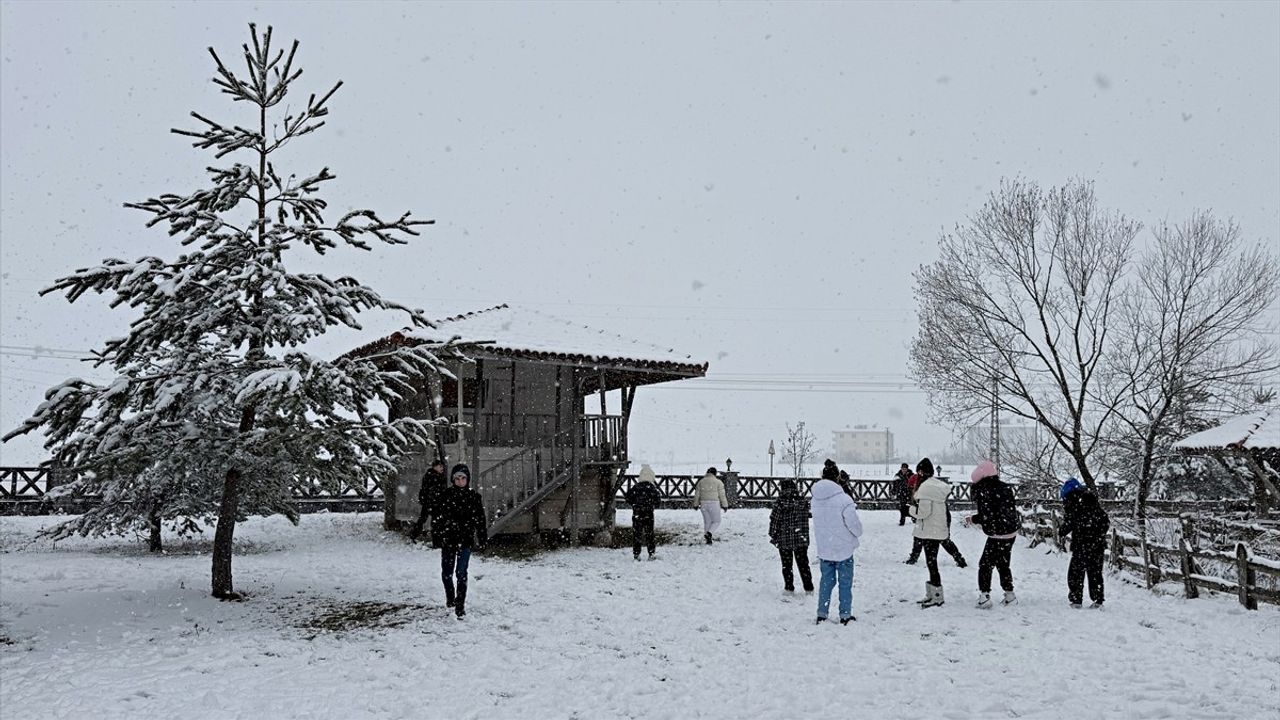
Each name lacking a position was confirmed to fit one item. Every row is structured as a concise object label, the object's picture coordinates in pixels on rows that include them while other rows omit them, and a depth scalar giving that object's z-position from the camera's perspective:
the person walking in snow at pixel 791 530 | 10.95
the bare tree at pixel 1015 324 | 20.97
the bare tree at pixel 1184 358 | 20.38
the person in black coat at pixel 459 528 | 9.43
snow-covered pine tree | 8.66
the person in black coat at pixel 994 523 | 9.64
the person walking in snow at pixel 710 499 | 18.11
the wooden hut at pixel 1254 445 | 17.16
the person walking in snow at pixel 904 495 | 21.20
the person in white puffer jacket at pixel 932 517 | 10.21
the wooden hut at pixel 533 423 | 16.62
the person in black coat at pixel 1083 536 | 9.68
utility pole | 21.23
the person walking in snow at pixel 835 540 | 9.11
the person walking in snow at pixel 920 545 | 12.08
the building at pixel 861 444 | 147.62
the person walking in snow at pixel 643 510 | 15.18
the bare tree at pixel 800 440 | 51.34
